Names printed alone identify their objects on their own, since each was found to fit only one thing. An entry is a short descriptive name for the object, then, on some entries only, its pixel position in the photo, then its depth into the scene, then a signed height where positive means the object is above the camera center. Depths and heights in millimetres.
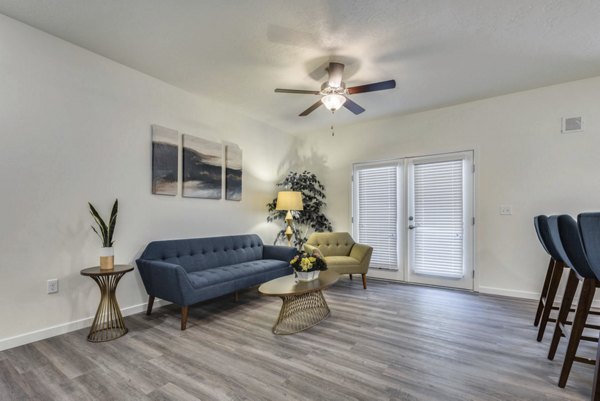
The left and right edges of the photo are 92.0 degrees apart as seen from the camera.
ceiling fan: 3037 +1212
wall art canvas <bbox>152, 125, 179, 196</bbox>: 3523 +557
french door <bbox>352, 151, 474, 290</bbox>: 4316 -171
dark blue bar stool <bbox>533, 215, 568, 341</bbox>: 2473 -519
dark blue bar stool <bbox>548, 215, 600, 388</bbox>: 1861 -494
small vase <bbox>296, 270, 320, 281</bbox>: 3119 -759
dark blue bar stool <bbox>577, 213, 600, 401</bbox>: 1575 -175
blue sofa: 2904 -772
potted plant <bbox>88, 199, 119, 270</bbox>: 2728 -310
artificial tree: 5364 -6
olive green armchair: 4301 -730
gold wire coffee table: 2799 -1035
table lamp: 4734 +75
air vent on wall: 3621 +1048
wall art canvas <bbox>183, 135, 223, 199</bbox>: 3861 +523
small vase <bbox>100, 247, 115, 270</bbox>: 2717 -516
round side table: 2639 -1028
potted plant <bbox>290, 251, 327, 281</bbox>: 3094 -659
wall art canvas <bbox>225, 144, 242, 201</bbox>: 4449 +515
